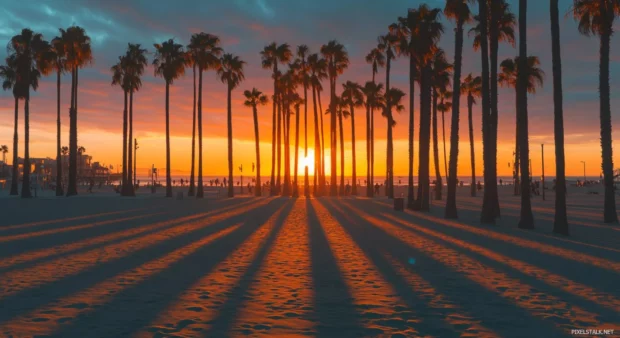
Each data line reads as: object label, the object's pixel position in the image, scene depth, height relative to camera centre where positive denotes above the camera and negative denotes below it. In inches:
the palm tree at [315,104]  2426.2 +389.4
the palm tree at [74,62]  2034.9 +479.9
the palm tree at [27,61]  2009.2 +482.8
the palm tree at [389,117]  1987.0 +253.0
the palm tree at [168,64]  2126.0 +490.2
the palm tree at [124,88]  2193.7 +410.2
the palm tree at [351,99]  2564.0 +417.1
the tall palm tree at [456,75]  1003.3 +204.8
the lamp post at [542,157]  2497.0 +126.7
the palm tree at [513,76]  1608.5 +368.5
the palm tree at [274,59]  2374.5 +566.8
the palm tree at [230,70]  2240.0 +488.2
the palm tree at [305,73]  2447.1 +520.3
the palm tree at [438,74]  1441.1 +314.8
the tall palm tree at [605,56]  884.0 +214.8
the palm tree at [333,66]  2389.3 +543.2
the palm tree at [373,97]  2319.1 +389.0
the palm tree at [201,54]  2143.2 +535.5
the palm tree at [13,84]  2178.4 +427.1
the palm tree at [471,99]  2112.5 +370.2
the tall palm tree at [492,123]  912.9 +107.4
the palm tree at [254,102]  2433.6 +383.5
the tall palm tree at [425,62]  1209.4 +283.0
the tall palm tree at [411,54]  1225.4 +314.1
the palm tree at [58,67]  2049.7 +473.0
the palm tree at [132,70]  2203.5 +484.5
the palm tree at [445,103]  2200.8 +350.5
